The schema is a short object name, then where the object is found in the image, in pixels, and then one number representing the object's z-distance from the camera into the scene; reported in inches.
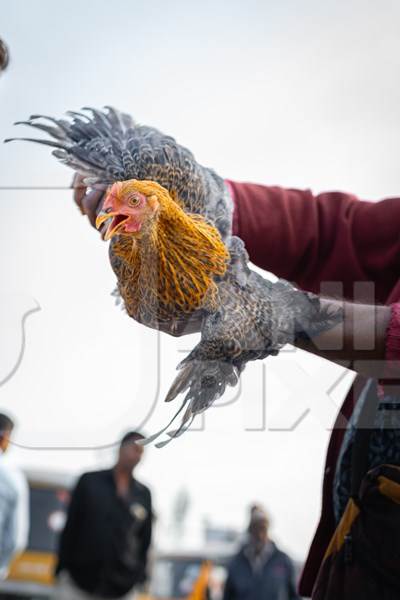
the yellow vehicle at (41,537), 174.8
